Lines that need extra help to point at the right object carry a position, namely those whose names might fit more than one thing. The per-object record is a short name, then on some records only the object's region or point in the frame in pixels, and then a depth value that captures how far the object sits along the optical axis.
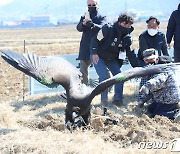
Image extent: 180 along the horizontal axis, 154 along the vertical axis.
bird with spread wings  6.69
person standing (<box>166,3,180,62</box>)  9.04
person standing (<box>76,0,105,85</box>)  8.88
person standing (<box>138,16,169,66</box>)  8.70
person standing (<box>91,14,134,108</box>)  8.33
